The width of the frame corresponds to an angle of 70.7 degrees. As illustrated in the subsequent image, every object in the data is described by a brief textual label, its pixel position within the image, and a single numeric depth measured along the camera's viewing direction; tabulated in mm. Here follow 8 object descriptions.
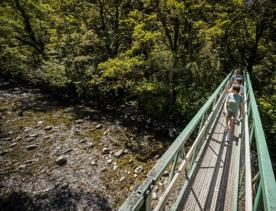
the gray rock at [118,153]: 7336
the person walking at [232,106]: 4420
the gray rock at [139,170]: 6518
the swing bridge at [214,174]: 1325
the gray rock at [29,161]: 6743
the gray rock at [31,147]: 7539
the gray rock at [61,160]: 6781
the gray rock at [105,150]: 7447
